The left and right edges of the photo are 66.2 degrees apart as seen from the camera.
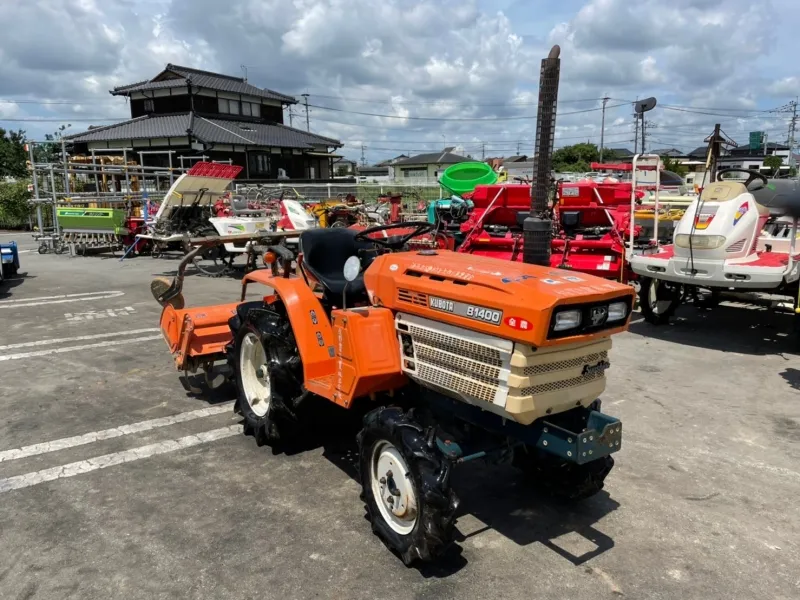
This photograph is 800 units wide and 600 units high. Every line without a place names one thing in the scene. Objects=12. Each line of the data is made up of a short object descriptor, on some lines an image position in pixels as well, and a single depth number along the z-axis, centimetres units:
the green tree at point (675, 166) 3801
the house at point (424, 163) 6060
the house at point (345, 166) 5574
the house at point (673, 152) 6555
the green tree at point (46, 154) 2723
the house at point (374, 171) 8133
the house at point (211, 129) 2861
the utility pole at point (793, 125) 5536
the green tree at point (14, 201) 2459
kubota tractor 254
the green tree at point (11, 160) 3266
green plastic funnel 1333
